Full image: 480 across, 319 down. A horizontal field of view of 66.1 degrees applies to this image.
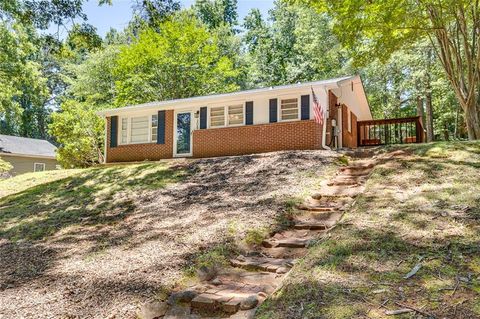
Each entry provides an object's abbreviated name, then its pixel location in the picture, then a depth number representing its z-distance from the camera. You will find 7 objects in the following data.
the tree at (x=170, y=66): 21.62
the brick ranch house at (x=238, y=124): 12.15
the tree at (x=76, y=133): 19.89
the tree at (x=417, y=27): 9.73
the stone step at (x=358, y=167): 8.26
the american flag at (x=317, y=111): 11.78
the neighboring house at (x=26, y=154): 24.73
